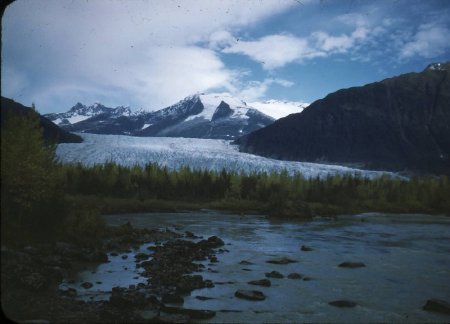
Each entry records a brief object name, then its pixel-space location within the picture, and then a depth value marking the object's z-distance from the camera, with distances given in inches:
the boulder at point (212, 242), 847.3
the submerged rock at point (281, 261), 708.2
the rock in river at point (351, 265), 696.4
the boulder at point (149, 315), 345.8
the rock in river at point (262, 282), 538.7
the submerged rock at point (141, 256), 678.5
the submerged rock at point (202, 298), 453.7
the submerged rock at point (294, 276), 589.8
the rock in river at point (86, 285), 465.1
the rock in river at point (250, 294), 466.6
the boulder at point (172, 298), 425.7
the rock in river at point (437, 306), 446.4
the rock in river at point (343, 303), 455.5
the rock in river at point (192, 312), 387.5
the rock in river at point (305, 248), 866.8
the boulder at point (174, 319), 351.1
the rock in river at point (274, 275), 589.5
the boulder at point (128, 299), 387.5
